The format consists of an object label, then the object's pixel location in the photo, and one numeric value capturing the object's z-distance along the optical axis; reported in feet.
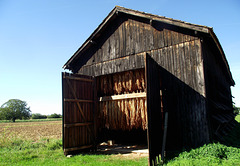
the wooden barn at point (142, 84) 25.21
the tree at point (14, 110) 261.32
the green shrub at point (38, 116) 303.58
